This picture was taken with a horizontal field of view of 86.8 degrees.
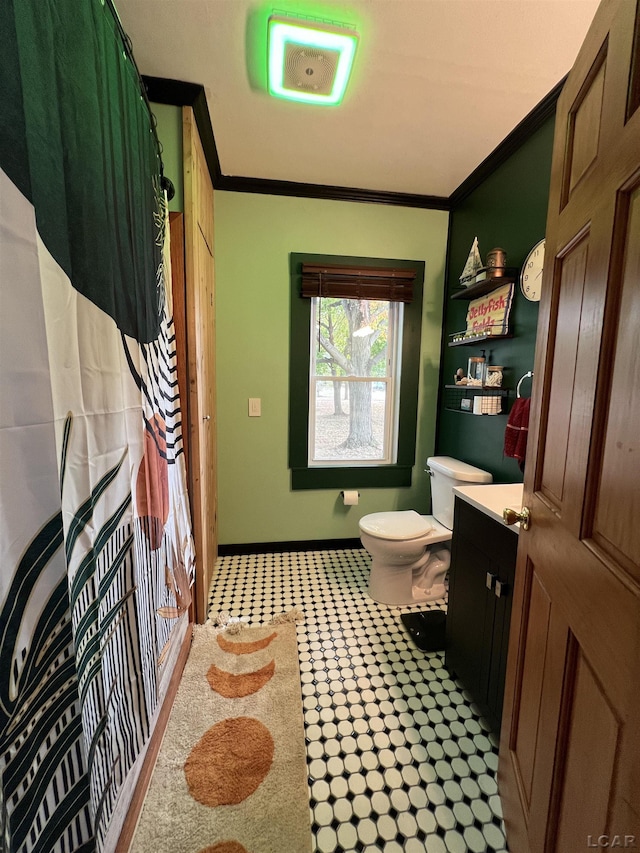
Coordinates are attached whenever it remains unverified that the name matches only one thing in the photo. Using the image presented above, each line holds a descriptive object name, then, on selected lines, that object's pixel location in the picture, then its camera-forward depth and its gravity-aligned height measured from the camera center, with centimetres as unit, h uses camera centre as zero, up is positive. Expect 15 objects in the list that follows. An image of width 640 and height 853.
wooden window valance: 227 +72
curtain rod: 88 +94
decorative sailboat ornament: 189 +70
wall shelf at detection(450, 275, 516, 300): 171 +57
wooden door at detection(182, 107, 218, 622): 150 +20
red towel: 153 -18
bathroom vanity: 115 -76
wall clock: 154 +55
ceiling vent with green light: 117 +124
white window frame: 246 +3
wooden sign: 175 +43
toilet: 188 -86
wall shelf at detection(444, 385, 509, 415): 188 -2
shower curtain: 51 -9
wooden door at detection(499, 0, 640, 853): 52 -19
